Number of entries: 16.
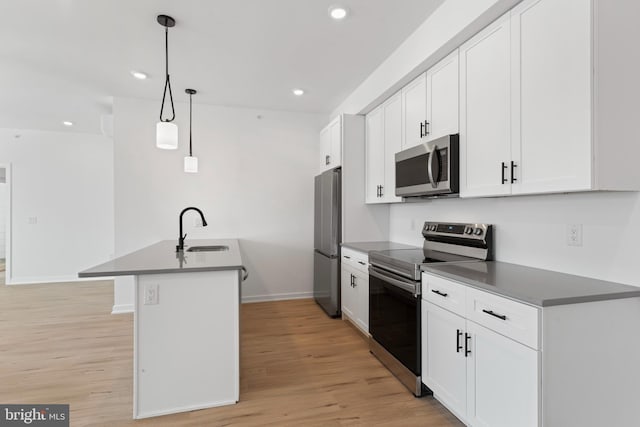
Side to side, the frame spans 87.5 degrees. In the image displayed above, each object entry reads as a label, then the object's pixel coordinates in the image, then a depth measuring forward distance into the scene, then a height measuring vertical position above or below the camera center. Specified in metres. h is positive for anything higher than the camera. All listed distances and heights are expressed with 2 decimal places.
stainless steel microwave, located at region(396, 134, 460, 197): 2.33 +0.35
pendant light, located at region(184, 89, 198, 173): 3.70 +0.55
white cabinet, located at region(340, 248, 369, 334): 3.12 -0.74
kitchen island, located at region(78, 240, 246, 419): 2.04 -0.76
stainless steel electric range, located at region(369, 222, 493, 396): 2.24 -0.55
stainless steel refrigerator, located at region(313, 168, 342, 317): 3.82 -0.32
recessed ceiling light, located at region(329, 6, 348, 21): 2.34 +1.44
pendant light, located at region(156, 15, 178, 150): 2.46 +0.61
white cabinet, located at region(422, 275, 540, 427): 1.46 -0.74
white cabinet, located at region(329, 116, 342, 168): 3.83 +0.85
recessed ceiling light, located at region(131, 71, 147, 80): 3.40 +1.43
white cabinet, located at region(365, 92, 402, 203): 3.16 +0.67
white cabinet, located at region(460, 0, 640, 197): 1.47 +0.57
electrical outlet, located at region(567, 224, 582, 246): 1.79 -0.11
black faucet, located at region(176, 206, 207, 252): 2.96 -0.30
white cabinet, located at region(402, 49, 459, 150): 2.36 +0.86
